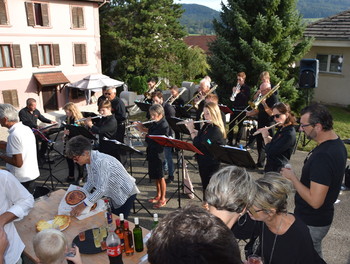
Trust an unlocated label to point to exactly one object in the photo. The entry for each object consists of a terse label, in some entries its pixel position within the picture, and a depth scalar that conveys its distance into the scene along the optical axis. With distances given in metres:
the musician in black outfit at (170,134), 7.05
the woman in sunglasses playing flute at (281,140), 4.89
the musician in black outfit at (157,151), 5.82
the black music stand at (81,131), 6.14
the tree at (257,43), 11.30
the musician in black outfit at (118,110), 7.67
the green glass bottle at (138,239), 3.17
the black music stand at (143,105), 8.67
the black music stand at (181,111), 8.53
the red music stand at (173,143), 4.81
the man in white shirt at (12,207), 2.77
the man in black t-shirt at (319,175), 2.91
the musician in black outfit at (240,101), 8.92
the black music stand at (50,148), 6.68
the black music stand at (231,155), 4.42
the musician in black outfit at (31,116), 8.09
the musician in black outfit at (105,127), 6.38
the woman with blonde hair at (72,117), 6.81
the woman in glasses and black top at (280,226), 2.40
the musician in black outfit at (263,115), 7.61
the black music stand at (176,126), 6.68
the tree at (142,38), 26.19
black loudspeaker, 10.36
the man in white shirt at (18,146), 4.30
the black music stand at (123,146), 5.07
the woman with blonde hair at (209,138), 5.06
